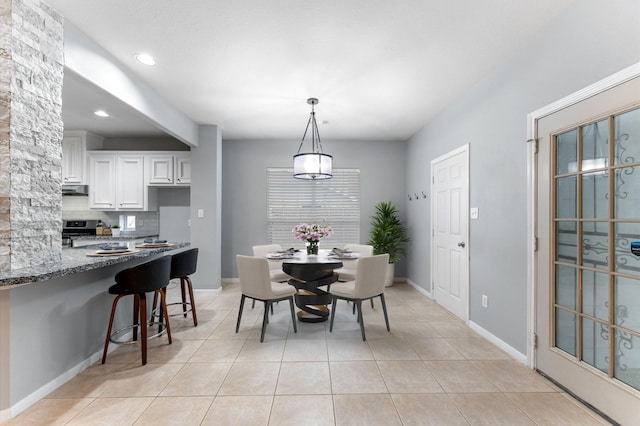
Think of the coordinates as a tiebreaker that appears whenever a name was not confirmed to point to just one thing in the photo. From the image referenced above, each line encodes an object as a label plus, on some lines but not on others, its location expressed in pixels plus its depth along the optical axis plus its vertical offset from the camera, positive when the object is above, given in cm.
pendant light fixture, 367 +58
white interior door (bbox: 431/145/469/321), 364 -19
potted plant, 542 -35
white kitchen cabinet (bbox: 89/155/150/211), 524 +53
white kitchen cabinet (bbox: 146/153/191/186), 531 +76
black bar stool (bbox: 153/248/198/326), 340 -57
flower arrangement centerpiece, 366 -22
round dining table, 316 -71
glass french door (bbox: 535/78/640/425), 177 -22
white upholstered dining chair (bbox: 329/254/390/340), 308 -70
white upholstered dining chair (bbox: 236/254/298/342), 299 -68
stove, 529 -23
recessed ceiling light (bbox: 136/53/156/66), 284 +142
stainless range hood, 509 +40
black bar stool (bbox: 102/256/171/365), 254 -57
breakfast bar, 189 -76
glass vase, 369 -38
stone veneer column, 191 +53
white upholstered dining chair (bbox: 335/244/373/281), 395 -70
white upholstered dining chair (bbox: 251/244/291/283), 398 -68
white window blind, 585 +19
